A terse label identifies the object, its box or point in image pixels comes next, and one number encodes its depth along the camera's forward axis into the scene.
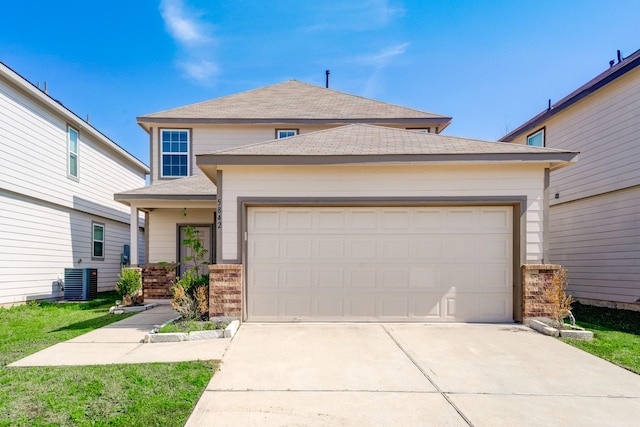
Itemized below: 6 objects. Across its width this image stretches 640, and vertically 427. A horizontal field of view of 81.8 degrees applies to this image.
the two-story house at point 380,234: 6.93
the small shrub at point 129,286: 9.42
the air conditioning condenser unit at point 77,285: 10.80
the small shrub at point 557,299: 6.44
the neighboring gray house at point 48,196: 9.38
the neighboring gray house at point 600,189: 8.91
